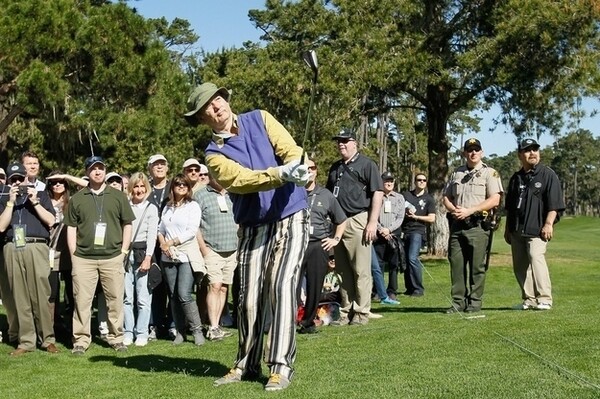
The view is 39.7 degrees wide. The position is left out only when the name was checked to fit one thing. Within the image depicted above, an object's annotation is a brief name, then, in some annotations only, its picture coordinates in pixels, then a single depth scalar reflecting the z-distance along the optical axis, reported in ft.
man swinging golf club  19.47
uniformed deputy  32.68
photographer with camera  29.17
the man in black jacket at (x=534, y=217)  32.71
